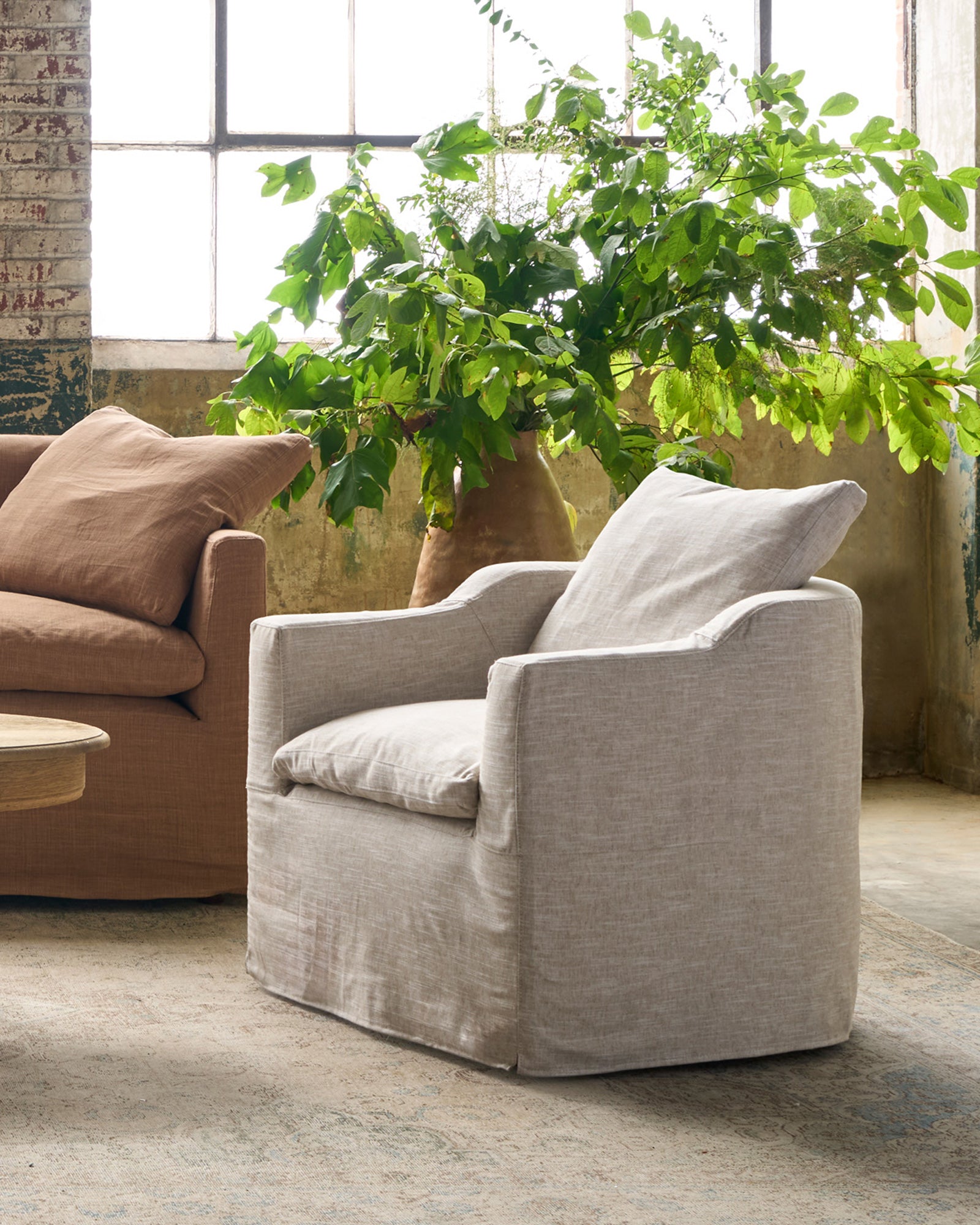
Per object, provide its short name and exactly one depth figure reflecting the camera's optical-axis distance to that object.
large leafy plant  5.44
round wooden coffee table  3.34
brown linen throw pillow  5.14
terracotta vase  5.77
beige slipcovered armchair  3.41
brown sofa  4.94
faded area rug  2.79
